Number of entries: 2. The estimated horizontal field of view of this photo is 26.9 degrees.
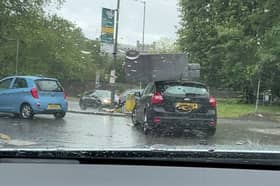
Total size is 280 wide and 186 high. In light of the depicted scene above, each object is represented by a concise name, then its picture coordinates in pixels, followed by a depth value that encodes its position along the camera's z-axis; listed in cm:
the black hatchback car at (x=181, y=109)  1210
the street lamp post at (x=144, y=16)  2253
